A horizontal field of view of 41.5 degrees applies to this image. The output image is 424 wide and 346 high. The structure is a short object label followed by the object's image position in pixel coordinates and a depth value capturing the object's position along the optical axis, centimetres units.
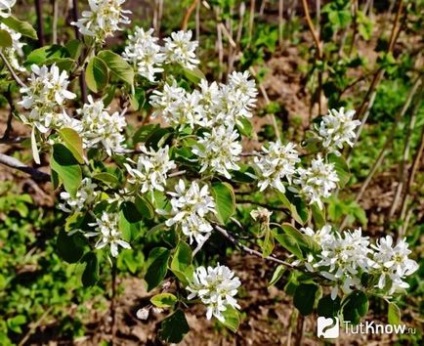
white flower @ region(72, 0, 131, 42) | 46
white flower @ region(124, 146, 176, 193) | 47
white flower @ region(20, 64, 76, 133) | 44
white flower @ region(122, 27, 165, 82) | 55
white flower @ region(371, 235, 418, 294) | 48
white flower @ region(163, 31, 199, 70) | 56
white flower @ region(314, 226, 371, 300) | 49
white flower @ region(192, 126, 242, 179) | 48
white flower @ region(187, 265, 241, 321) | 48
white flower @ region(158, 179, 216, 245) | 46
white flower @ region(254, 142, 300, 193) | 49
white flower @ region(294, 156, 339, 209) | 51
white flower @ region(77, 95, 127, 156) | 50
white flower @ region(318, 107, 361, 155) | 54
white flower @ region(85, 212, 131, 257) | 51
